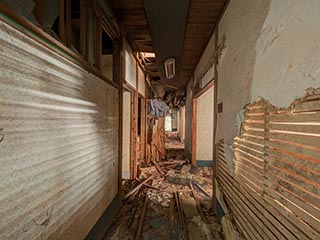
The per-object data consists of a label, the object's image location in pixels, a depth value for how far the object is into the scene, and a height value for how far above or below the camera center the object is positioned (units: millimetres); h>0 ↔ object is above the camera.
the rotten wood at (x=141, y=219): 1988 -1366
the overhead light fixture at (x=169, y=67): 3223 +1067
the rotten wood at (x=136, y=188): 2950 -1340
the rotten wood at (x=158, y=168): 4364 -1358
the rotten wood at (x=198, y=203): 2339 -1379
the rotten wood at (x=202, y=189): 3121 -1379
